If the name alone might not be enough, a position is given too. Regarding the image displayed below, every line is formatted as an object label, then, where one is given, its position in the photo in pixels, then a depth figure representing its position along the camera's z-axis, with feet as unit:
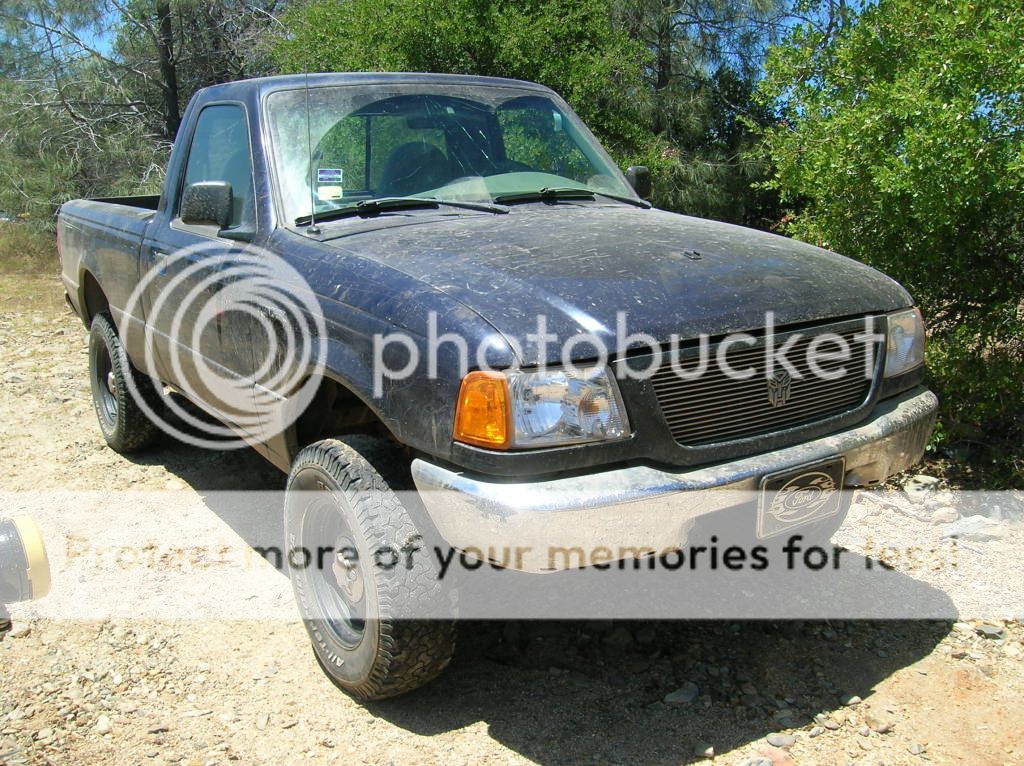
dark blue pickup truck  8.53
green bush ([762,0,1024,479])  14.03
